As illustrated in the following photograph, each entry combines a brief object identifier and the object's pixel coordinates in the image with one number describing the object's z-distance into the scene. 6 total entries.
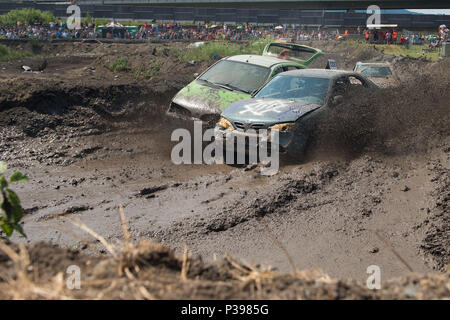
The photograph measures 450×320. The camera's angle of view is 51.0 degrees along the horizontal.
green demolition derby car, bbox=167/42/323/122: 9.26
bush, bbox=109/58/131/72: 18.27
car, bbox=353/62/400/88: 13.74
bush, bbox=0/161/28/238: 3.19
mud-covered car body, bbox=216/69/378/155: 7.64
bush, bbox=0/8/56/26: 34.00
